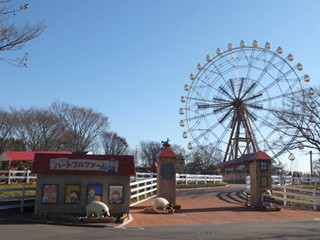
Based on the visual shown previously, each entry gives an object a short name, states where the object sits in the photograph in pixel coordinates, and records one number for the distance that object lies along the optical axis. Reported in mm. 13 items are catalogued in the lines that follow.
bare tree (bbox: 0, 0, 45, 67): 10766
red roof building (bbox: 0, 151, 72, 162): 32597
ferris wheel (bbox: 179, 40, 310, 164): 37969
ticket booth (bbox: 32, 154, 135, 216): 14430
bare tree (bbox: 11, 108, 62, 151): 45000
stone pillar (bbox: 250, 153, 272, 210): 18141
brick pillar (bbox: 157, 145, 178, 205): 17797
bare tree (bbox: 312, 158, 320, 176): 77719
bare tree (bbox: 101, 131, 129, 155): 62062
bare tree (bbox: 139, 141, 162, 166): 77062
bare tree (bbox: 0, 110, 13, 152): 44656
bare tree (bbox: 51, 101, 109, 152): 46594
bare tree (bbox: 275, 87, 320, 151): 29016
